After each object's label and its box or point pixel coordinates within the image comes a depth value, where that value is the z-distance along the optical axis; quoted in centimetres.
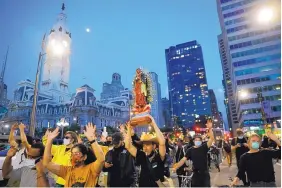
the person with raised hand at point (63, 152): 503
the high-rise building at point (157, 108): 16362
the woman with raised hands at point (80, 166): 342
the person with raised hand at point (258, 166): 423
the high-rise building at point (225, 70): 13375
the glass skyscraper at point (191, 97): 18100
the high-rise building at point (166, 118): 17715
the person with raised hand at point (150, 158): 435
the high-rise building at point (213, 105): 19058
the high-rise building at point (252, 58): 5931
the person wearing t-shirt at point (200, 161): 564
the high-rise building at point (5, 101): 10862
